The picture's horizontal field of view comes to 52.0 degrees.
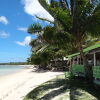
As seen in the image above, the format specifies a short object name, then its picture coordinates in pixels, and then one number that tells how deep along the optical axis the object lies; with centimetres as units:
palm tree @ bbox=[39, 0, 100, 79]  675
